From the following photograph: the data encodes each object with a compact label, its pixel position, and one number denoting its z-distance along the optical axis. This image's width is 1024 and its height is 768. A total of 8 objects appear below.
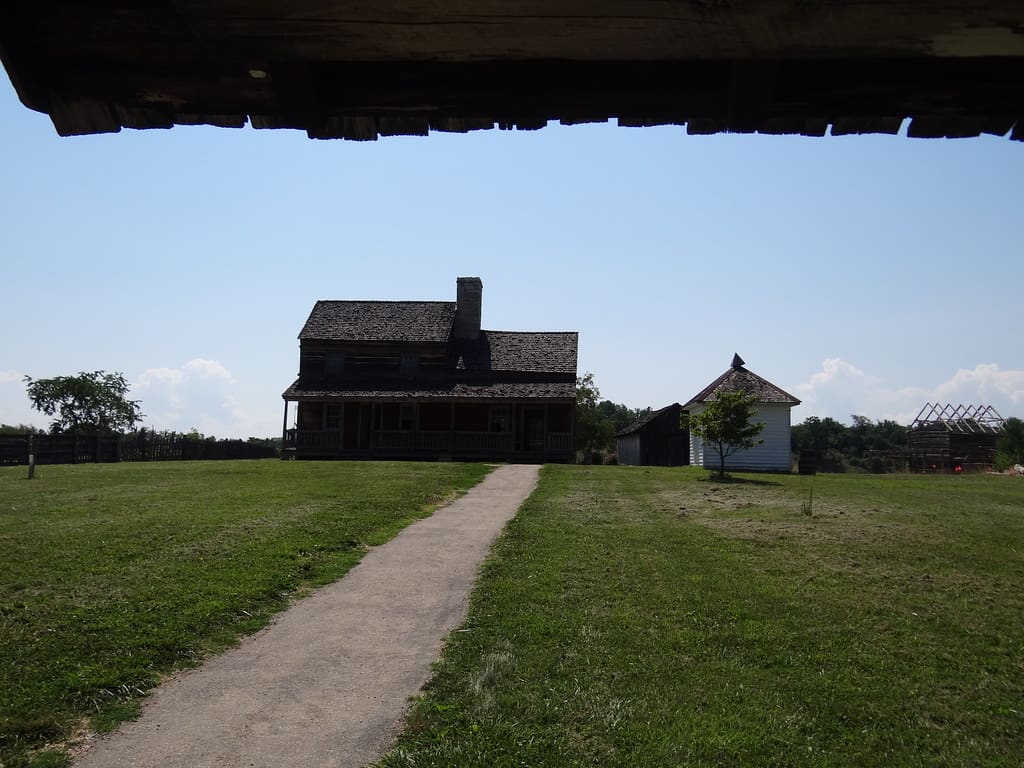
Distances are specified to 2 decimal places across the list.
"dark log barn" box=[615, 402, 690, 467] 49.31
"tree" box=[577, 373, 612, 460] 62.38
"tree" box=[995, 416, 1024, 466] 38.66
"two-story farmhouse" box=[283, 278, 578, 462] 38.38
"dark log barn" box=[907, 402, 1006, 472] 45.38
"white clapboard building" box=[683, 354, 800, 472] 35.91
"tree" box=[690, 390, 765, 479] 26.55
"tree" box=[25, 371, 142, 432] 61.78
